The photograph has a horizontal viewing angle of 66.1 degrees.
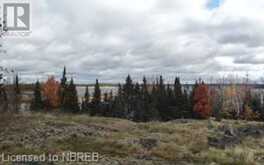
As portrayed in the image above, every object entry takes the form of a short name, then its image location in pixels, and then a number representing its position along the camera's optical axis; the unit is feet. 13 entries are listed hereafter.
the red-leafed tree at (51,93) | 137.40
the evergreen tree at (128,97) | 128.02
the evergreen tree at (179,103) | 123.90
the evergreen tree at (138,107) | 120.49
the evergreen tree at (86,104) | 137.37
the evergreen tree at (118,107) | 127.22
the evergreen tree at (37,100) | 133.68
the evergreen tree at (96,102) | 131.29
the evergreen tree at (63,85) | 131.19
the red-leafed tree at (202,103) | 127.59
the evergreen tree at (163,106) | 125.06
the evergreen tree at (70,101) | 125.61
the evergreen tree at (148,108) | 118.66
